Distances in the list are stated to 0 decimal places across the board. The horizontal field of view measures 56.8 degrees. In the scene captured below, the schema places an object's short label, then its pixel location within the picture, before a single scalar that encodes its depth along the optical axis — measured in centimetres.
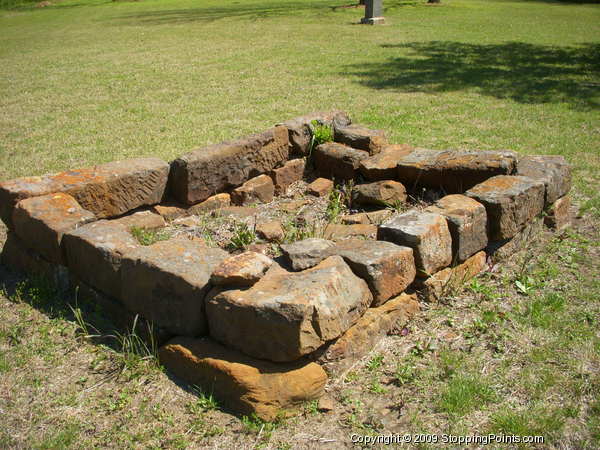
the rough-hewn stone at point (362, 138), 645
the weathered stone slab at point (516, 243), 475
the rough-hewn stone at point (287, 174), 638
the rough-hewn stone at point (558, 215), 529
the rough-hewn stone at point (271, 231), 504
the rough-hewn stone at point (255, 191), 603
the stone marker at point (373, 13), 2045
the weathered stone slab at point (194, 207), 556
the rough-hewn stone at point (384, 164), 593
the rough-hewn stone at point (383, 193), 566
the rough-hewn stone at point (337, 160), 627
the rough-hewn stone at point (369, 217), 535
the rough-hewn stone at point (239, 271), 343
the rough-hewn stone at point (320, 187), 624
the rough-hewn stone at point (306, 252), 384
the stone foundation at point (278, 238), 334
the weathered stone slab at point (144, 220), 523
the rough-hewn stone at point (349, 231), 498
